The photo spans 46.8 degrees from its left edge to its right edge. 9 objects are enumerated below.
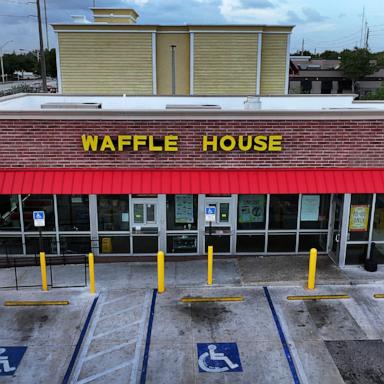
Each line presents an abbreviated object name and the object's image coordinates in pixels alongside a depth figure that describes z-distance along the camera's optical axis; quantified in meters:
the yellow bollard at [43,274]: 12.66
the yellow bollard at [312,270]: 12.72
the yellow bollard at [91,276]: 12.57
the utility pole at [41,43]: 35.72
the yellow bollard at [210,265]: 13.12
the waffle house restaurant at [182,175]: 13.20
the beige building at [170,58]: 24.12
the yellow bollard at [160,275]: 12.58
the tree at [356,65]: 65.19
